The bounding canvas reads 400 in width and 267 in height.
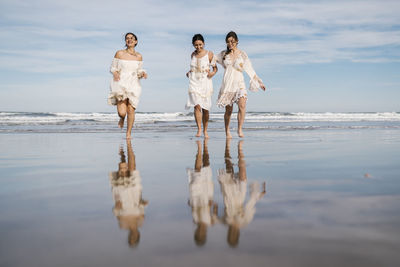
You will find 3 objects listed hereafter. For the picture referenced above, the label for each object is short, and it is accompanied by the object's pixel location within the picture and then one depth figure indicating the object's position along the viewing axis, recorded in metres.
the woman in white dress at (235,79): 7.58
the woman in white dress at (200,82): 7.61
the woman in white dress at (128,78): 7.47
